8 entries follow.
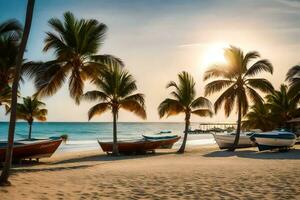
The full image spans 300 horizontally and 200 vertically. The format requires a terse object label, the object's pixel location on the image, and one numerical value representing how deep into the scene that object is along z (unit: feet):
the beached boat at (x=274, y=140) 81.20
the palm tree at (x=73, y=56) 58.75
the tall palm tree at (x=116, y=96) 78.64
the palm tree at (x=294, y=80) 89.97
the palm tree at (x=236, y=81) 84.28
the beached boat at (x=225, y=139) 100.53
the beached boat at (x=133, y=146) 86.93
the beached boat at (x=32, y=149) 63.82
